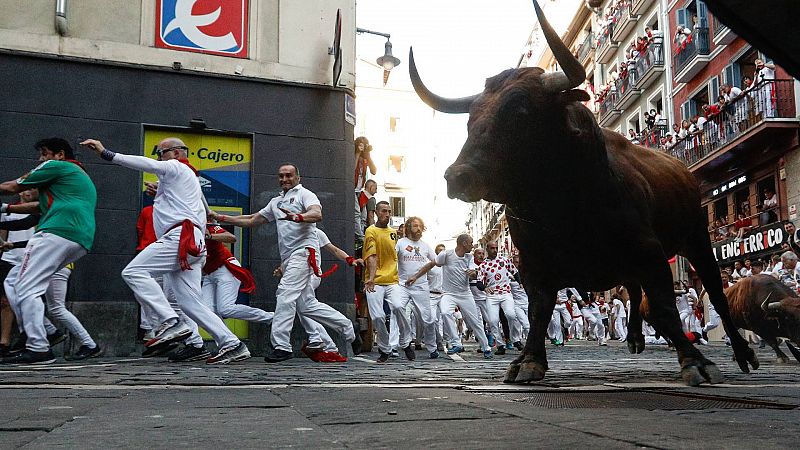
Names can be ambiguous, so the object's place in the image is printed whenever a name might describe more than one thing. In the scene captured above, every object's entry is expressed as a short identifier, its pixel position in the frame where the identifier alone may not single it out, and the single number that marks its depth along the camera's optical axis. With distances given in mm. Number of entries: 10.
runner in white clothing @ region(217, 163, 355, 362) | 8539
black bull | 4586
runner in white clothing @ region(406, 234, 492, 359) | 12297
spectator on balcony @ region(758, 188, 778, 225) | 25188
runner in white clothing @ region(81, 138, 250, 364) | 7688
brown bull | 8992
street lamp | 17531
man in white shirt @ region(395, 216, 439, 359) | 11445
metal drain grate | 3285
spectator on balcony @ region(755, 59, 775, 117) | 24250
